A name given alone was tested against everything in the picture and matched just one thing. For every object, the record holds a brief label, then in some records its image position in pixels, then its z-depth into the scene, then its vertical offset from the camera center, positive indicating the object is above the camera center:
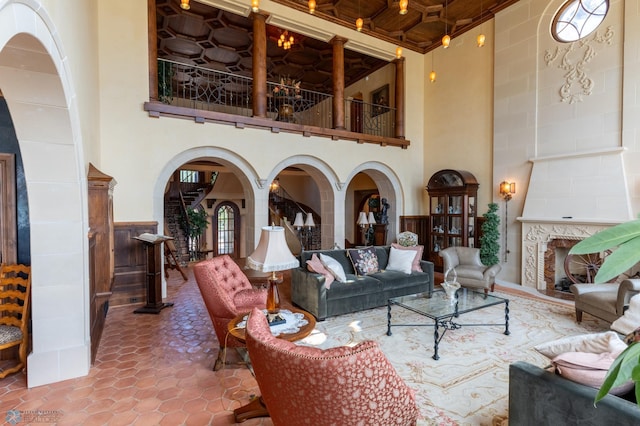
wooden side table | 2.32 -1.51
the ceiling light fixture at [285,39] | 6.66 +3.63
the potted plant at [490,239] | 6.29 -0.70
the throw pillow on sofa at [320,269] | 4.44 -0.94
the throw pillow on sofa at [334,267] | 4.63 -0.92
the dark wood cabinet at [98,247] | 3.26 -0.46
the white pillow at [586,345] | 1.78 -0.85
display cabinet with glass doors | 6.71 -0.14
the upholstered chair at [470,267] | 5.30 -1.15
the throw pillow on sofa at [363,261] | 5.15 -0.94
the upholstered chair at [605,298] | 3.56 -1.18
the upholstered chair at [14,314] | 2.84 -1.05
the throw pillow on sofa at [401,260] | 5.32 -0.96
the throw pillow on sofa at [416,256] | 5.41 -0.90
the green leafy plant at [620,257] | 0.68 -0.12
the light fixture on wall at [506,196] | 6.29 +0.18
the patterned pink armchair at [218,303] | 2.97 -0.95
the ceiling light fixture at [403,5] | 3.71 +2.42
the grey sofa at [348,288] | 4.39 -1.27
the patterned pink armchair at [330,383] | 1.34 -0.80
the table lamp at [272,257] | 2.54 -0.43
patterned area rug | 2.54 -1.63
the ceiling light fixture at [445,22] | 6.44 +4.13
